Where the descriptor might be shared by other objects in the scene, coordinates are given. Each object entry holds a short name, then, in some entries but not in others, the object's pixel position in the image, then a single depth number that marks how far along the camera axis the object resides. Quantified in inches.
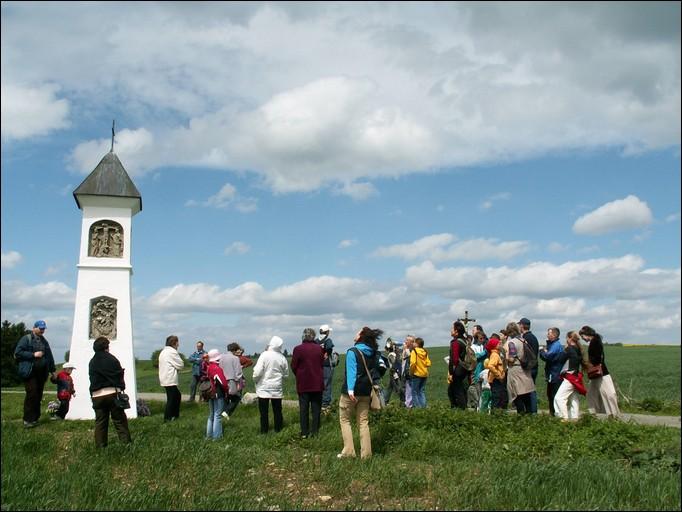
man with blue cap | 506.9
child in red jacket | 564.3
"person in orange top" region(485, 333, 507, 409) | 520.1
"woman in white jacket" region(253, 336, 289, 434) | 496.7
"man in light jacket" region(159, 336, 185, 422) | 548.4
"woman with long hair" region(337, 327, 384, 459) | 370.9
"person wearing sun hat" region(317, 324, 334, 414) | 569.9
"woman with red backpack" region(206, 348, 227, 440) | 466.6
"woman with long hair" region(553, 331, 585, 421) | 472.8
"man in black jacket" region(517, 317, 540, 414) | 513.3
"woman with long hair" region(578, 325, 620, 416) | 444.3
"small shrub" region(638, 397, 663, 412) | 641.0
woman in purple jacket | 466.3
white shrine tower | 601.0
